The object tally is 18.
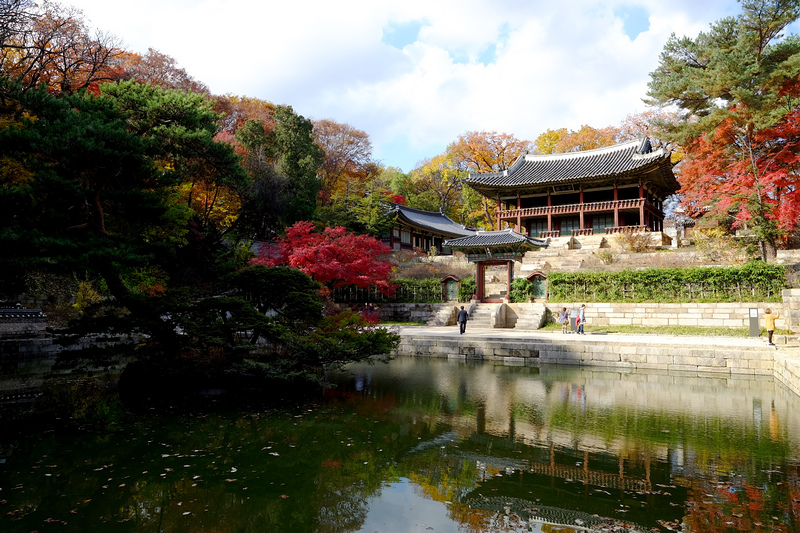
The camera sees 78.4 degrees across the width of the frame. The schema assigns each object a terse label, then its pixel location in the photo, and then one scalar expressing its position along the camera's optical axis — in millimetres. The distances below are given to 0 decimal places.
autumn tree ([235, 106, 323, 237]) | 29359
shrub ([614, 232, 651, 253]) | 27031
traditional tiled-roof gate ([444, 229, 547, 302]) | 24266
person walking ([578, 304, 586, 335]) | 19056
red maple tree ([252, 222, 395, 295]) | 20969
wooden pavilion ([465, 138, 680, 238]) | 31094
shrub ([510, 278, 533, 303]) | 23594
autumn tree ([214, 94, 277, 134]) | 38625
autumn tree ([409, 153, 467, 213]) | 45875
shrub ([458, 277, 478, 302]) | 25708
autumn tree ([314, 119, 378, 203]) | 41781
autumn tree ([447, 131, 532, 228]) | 42594
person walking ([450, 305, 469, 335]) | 19625
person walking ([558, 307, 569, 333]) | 19762
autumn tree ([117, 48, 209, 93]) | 31562
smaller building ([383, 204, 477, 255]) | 36219
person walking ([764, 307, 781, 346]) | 13547
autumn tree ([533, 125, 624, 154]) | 42344
